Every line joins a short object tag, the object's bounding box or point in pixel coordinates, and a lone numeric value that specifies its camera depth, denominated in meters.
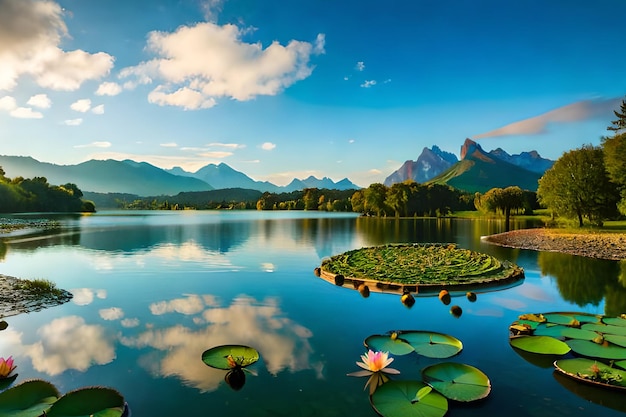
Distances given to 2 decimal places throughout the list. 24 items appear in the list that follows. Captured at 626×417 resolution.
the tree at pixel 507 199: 53.56
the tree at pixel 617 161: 31.54
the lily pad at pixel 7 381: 7.12
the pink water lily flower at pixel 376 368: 7.22
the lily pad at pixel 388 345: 8.33
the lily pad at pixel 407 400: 5.71
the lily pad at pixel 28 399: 5.69
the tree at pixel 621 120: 36.83
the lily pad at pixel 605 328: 8.95
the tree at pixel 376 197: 100.06
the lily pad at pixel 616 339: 8.18
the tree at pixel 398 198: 96.88
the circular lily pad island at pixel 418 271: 15.31
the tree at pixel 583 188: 38.00
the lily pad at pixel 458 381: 6.30
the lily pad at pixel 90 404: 5.68
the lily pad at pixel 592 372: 6.64
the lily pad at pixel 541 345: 8.20
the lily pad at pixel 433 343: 8.16
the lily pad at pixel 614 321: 9.64
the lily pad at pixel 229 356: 7.74
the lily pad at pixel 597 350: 7.63
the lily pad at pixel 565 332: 8.84
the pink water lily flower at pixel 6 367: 7.34
